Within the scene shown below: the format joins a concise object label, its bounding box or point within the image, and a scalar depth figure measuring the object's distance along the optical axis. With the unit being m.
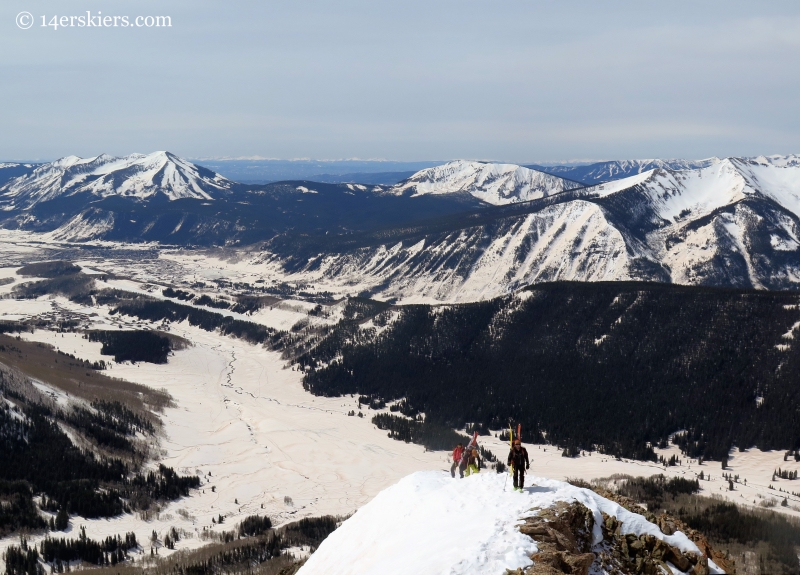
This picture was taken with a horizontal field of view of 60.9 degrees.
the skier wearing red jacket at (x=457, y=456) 40.66
